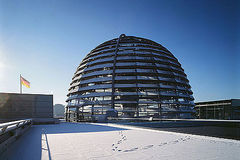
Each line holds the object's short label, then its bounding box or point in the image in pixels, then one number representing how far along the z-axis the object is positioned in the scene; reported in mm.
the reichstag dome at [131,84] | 33406
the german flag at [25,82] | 29353
